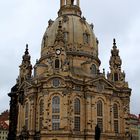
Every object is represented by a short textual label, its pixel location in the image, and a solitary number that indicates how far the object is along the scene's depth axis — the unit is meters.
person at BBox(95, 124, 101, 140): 34.49
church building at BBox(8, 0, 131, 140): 53.35
